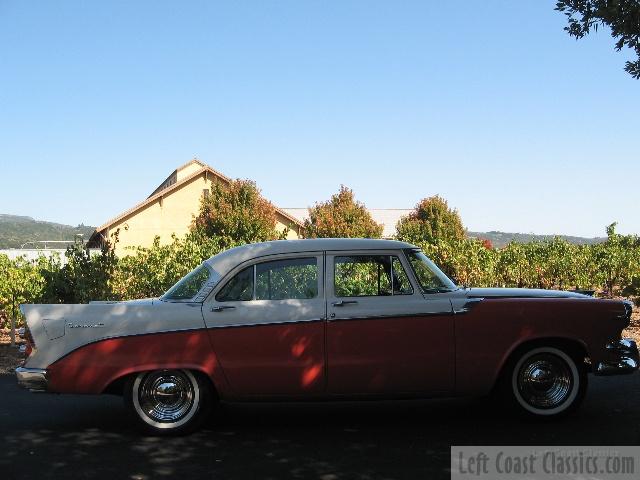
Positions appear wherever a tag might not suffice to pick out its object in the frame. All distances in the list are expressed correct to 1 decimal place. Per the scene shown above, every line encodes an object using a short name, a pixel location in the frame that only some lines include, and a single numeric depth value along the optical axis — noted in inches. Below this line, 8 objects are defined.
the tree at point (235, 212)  1537.9
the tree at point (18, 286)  553.9
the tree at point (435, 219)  2384.8
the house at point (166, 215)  2066.9
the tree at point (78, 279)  505.0
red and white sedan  251.8
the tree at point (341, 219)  1663.4
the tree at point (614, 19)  333.4
